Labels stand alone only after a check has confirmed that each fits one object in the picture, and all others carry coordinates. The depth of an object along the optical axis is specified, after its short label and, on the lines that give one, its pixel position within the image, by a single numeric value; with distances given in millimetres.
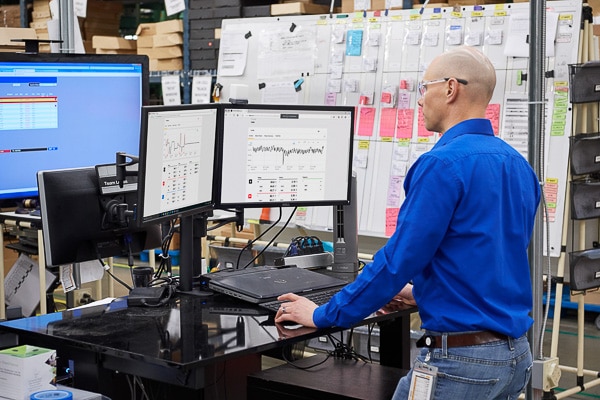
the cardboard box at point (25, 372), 2244
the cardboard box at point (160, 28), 7082
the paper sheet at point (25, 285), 4672
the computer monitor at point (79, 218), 2682
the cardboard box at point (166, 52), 7168
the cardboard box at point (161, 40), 7125
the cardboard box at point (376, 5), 5801
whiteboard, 4887
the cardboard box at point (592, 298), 5477
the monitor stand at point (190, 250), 2764
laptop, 2646
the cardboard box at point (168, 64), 7195
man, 2244
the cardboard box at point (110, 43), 7465
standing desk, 2125
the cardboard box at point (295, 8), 6141
